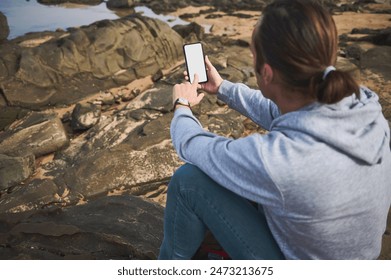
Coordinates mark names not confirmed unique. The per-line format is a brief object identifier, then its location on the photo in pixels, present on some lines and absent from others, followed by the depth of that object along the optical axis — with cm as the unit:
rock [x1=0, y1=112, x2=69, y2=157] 504
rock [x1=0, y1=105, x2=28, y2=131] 652
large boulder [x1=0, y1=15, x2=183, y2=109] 700
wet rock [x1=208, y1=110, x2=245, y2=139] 484
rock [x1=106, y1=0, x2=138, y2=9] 1759
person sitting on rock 121
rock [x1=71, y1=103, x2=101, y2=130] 594
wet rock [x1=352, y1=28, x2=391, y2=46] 915
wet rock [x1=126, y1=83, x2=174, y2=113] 561
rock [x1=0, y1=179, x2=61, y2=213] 371
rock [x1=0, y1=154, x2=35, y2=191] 420
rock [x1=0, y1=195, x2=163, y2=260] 215
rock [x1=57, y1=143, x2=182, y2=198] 395
